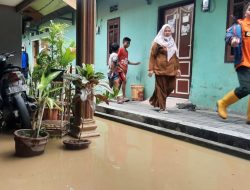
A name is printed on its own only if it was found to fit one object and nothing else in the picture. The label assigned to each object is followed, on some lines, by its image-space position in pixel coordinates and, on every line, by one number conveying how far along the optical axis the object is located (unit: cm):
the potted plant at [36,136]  338
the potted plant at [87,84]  380
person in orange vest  460
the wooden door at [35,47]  1614
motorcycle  393
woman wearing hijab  575
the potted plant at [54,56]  457
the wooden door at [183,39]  682
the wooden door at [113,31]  927
